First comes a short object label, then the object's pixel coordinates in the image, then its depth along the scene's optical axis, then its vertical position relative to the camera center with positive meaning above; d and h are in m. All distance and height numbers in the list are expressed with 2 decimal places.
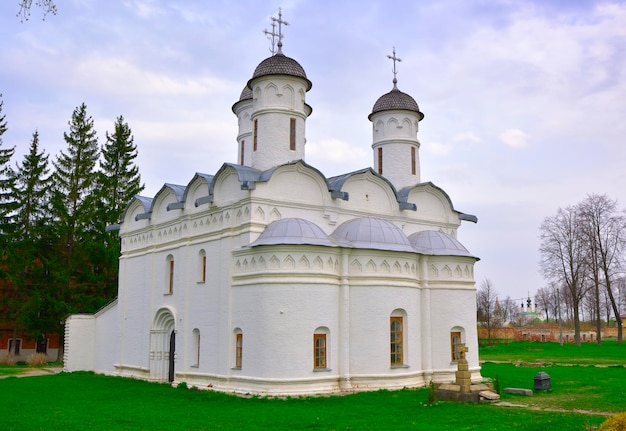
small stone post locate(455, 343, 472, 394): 14.36 -1.61
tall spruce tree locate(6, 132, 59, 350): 32.53 +2.73
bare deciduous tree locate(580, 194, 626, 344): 38.68 +4.09
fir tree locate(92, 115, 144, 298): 34.03 +6.95
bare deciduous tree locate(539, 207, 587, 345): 39.53 +3.45
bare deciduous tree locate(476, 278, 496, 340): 52.99 +0.40
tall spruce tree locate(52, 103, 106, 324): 33.25 +4.65
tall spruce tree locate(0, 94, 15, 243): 33.75 +5.97
